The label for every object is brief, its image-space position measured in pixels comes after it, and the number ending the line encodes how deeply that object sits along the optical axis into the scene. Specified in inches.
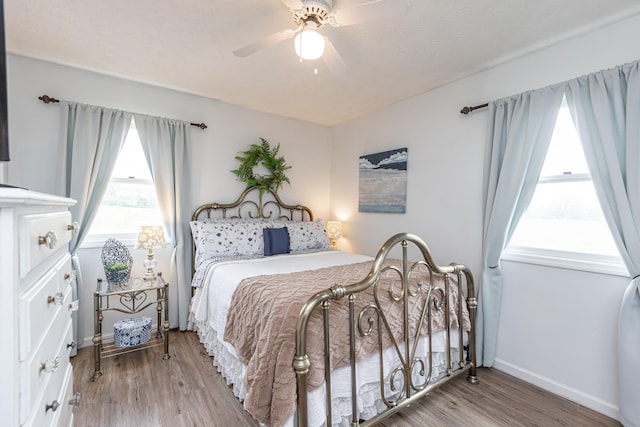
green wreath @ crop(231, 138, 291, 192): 141.0
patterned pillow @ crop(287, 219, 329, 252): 134.6
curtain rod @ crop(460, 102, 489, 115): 100.8
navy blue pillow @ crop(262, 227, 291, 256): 124.3
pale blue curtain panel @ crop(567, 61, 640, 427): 68.8
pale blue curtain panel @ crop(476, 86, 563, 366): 86.5
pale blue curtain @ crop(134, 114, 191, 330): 117.4
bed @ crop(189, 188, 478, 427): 55.1
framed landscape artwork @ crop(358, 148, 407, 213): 132.2
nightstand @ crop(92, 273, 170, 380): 89.7
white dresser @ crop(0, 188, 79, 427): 27.3
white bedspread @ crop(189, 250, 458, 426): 62.1
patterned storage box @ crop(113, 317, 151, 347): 97.3
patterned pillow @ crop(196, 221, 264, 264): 115.0
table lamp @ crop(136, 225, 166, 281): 102.9
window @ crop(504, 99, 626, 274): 79.5
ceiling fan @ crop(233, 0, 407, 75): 59.4
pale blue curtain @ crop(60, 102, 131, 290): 102.0
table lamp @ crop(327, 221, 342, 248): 161.9
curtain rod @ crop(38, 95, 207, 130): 98.7
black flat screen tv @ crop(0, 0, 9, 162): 36.6
